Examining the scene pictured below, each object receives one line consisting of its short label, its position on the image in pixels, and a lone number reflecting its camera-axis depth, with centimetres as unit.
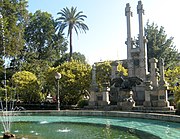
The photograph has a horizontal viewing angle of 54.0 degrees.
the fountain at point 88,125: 746
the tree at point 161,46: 2910
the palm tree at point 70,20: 3145
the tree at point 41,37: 3253
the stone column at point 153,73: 1595
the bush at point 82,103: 1691
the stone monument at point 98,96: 1614
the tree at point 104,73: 2093
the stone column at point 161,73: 1461
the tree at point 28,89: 1947
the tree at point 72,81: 1865
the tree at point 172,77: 1922
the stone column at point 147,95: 1448
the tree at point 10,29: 2210
